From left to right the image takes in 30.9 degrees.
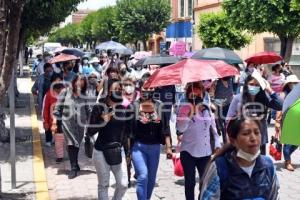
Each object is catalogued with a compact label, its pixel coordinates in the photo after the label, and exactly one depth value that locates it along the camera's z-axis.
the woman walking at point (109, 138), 5.68
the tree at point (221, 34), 29.44
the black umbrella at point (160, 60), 12.23
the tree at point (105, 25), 55.48
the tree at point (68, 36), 94.72
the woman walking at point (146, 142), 5.96
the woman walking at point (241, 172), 3.34
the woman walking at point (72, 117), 8.12
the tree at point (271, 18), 23.27
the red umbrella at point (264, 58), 8.52
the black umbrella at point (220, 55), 11.23
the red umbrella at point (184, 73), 6.11
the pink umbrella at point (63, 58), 11.69
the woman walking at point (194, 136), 5.97
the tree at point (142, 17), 44.00
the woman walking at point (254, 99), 6.55
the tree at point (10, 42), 5.90
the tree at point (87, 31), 75.69
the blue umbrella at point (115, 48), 20.42
